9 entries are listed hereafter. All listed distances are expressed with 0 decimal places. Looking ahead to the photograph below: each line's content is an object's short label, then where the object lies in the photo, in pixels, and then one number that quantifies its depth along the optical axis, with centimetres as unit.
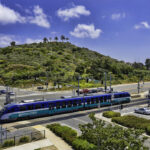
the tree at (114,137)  1177
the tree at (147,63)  17466
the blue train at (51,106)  2831
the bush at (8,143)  1929
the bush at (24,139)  2033
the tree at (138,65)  16406
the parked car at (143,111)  3566
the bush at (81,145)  1731
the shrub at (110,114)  3247
